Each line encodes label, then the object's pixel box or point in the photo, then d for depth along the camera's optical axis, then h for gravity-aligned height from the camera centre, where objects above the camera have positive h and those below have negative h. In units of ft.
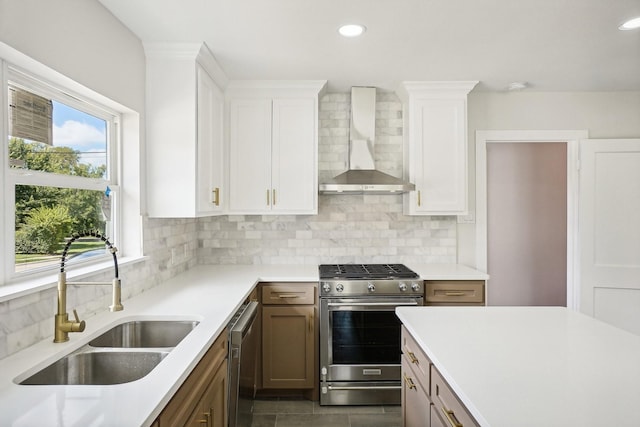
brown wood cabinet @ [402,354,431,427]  5.10 -2.69
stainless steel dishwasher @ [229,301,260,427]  6.26 -2.66
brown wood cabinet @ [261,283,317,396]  9.48 -3.01
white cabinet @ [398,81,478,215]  10.53 +1.66
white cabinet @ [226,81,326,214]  10.50 +1.66
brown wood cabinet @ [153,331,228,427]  4.10 -2.25
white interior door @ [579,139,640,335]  10.97 -0.54
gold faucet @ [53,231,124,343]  4.91 -1.24
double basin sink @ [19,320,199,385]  4.55 -1.90
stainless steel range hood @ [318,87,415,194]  10.91 +2.21
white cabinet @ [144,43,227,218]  8.18 +1.67
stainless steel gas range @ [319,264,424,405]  9.32 -3.02
